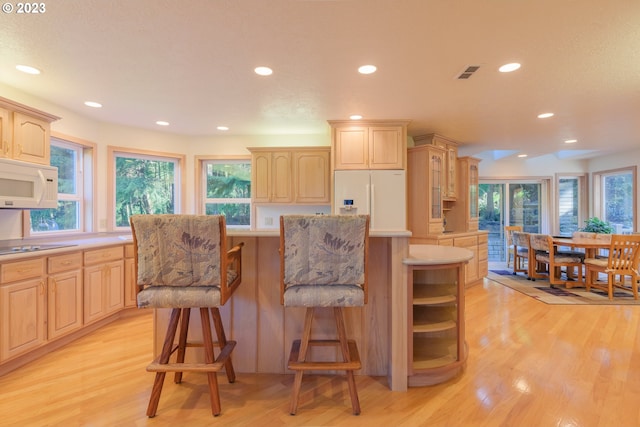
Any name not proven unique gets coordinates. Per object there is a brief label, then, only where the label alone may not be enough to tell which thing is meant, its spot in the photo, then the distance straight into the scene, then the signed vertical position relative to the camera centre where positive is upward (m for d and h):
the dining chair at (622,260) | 4.10 -0.65
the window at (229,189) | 4.90 +0.41
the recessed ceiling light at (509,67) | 2.44 +1.20
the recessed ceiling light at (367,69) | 2.48 +1.21
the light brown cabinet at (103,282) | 2.93 -0.69
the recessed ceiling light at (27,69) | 2.49 +1.23
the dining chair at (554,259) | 4.80 -0.75
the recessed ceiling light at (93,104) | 3.31 +1.23
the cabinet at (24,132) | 2.55 +0.74
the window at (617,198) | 6.01 +0.32
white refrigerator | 3.92 +0.26
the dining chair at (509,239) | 6.15 -0.53
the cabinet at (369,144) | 3.93 +0.91
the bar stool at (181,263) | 1.65 -0.26
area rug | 4.05 -1.17
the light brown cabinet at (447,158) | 4.69 +0.90
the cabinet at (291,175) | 4.38 +0.57
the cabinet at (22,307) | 2.20 -0.70
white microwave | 2.49 +0.27
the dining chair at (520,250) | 5.38 -0.70
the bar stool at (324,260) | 1.68 -0.26
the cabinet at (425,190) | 4.35 +0.35
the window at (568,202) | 6.87 +0.25
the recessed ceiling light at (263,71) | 2.53 +1.22
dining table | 4.29 -0.44
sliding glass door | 6.95 +0.12
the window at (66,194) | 3.35 +0.26
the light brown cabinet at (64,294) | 2.55 -0.69
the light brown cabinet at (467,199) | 5.14 +0.25
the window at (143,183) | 4.21 +0.47
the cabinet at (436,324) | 2.06 -0.77
